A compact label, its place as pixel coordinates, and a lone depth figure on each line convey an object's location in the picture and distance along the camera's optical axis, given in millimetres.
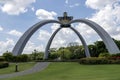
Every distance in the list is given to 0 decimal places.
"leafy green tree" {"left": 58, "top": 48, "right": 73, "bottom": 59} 28273
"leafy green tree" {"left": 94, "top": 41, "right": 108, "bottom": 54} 26008
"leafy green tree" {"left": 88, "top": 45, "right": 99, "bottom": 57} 26647
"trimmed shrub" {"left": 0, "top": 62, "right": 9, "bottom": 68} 10838
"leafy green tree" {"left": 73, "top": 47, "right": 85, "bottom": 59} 26899
